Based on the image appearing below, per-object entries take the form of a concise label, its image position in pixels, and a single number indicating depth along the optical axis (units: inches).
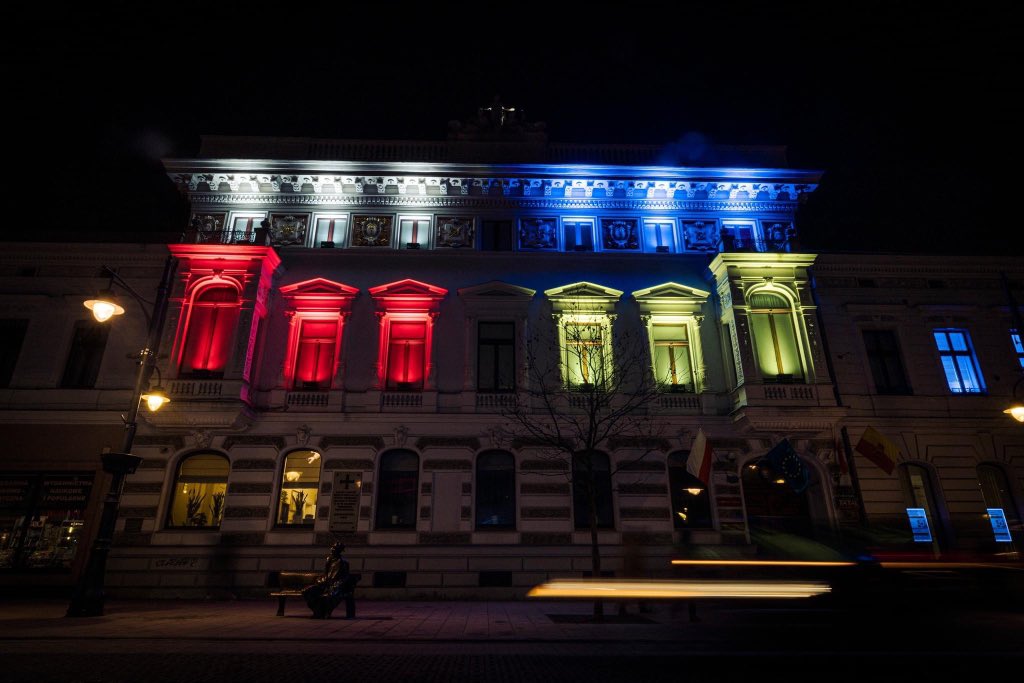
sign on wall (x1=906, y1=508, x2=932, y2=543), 719.1
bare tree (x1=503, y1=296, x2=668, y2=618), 704.4
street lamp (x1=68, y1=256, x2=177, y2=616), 468.4
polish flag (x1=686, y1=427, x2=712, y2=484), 625.9
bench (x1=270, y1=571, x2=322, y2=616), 503.5
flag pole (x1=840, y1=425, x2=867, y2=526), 696.4
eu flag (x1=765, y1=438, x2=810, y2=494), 702.5
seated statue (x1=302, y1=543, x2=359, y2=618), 470.6
